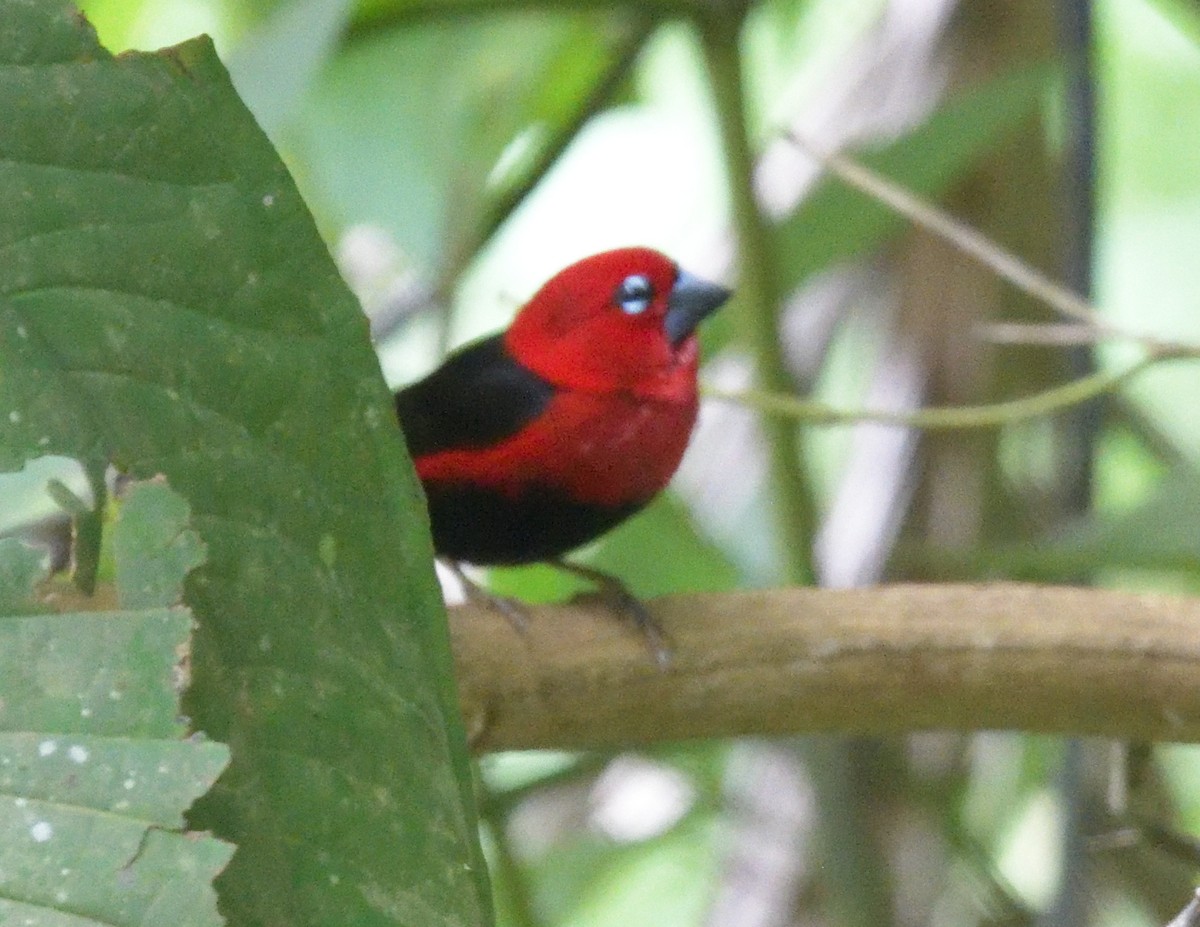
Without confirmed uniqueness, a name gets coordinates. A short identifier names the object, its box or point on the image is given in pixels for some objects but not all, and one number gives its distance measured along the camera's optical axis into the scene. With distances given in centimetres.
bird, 402
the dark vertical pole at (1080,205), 406
